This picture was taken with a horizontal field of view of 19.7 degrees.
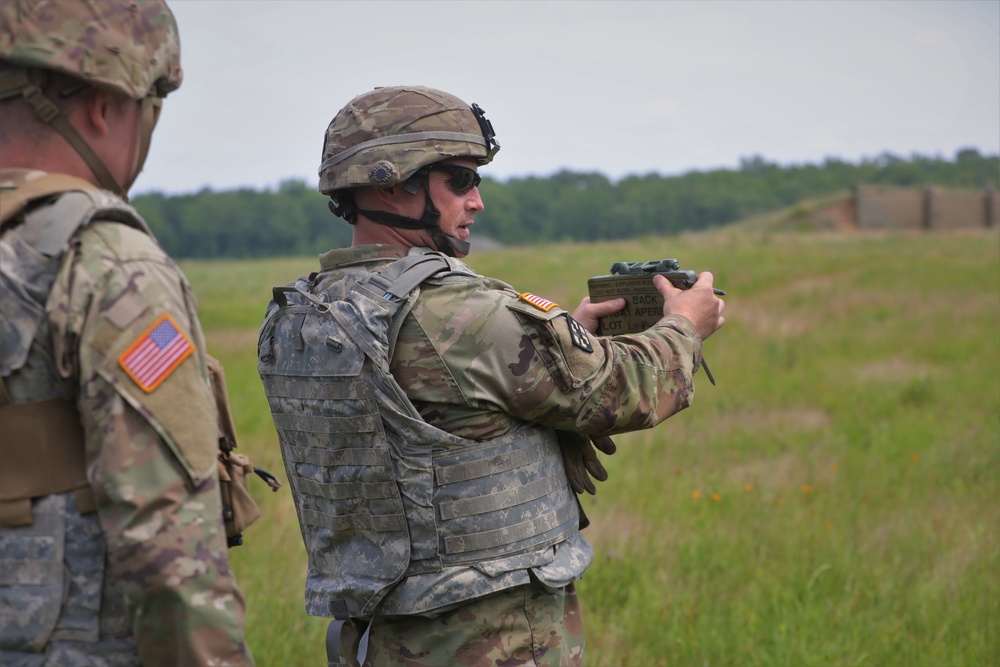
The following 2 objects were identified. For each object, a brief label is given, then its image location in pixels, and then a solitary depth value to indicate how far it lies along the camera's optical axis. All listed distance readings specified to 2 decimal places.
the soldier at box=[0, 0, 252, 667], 3.93
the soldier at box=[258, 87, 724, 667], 4.36
